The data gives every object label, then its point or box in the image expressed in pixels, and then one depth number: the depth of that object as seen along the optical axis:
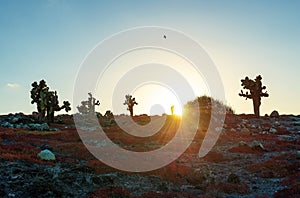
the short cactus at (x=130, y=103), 82.42
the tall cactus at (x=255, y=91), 72.88
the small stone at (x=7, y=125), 53.47
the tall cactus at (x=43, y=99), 58.92
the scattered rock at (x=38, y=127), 52.35
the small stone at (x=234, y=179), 25.41
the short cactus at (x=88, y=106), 78.56
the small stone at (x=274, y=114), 80.18
